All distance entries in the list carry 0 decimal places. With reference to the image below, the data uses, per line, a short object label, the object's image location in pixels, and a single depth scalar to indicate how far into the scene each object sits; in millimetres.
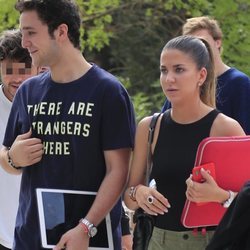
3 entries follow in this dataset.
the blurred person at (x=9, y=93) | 6811
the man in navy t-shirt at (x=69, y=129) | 5440
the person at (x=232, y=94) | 6649
